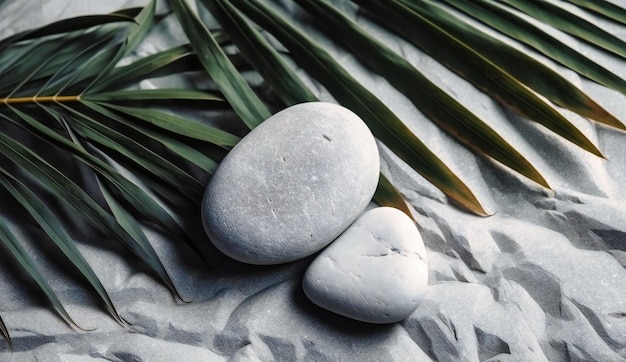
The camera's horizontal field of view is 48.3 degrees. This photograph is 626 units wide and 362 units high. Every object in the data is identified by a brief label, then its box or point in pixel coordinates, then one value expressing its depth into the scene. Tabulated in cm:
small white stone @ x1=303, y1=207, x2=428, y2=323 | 78
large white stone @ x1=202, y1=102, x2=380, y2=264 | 83
